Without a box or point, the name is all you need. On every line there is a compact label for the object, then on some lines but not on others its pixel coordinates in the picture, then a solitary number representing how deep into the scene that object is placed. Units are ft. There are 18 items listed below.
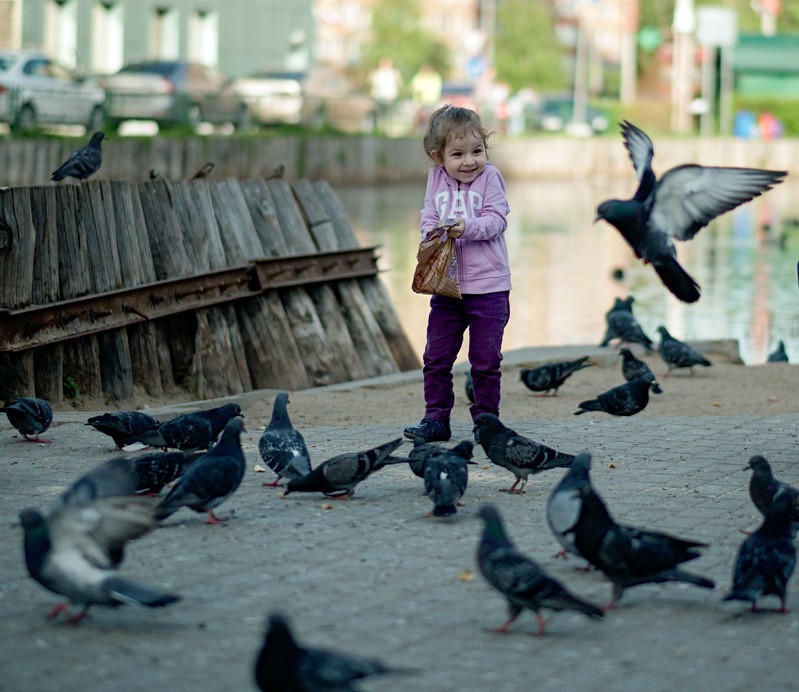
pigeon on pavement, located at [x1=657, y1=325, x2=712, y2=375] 80.11
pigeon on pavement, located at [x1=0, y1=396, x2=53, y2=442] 54.12
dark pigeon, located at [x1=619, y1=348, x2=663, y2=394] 73.25
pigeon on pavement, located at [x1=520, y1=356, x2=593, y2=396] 71.40
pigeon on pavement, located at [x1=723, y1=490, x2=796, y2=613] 34.12
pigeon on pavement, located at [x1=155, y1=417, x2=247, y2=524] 41.56
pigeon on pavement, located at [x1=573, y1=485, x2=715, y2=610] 34.62
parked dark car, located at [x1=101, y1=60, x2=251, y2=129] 237.92
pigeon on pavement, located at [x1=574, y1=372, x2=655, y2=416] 63.39
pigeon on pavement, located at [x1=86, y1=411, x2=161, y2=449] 52.77
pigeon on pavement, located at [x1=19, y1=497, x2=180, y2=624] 32.49
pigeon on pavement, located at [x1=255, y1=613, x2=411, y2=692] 26.91
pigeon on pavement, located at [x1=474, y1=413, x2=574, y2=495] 46.74
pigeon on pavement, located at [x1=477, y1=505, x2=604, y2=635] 32.04
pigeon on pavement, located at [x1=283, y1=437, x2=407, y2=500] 45.46
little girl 53.37
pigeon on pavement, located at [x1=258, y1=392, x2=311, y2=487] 47.44
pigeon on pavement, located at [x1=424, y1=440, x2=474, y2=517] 43.23
